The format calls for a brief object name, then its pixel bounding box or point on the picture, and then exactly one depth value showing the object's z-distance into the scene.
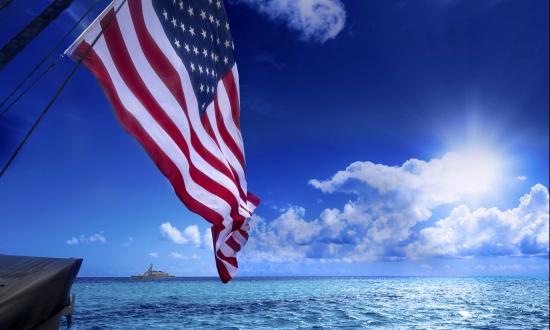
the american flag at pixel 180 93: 4.94
